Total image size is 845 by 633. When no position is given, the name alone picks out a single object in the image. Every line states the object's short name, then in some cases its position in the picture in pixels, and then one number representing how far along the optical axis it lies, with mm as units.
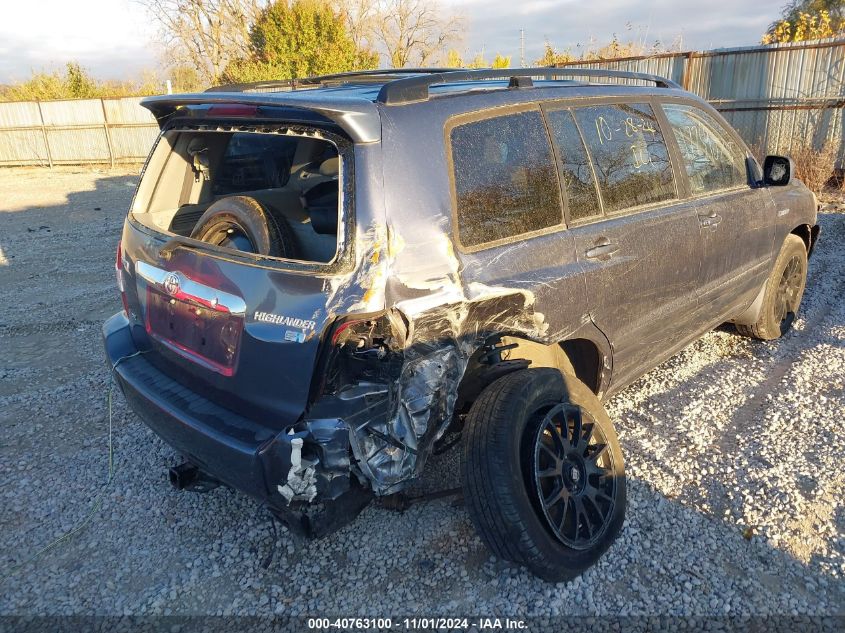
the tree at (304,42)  21484
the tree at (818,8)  22509
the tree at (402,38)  26984
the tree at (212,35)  25219
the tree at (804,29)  15109
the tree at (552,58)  17250
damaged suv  2166
